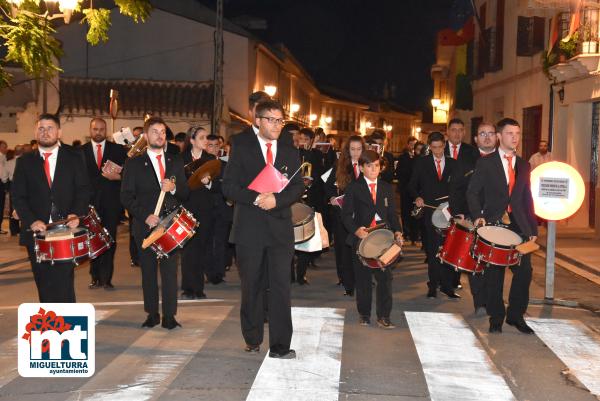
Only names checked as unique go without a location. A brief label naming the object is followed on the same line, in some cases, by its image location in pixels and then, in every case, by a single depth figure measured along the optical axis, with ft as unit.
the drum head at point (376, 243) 29.86
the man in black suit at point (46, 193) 26.71
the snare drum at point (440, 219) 36.68
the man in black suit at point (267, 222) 25.03
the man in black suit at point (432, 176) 40.14
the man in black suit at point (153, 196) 29.27
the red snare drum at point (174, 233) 28.12
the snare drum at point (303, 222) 28.84
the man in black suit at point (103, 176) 40.29
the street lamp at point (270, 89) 138.61
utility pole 89.76
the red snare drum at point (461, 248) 29.55
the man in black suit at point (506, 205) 29.53
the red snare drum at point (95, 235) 27.68
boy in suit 30.55
